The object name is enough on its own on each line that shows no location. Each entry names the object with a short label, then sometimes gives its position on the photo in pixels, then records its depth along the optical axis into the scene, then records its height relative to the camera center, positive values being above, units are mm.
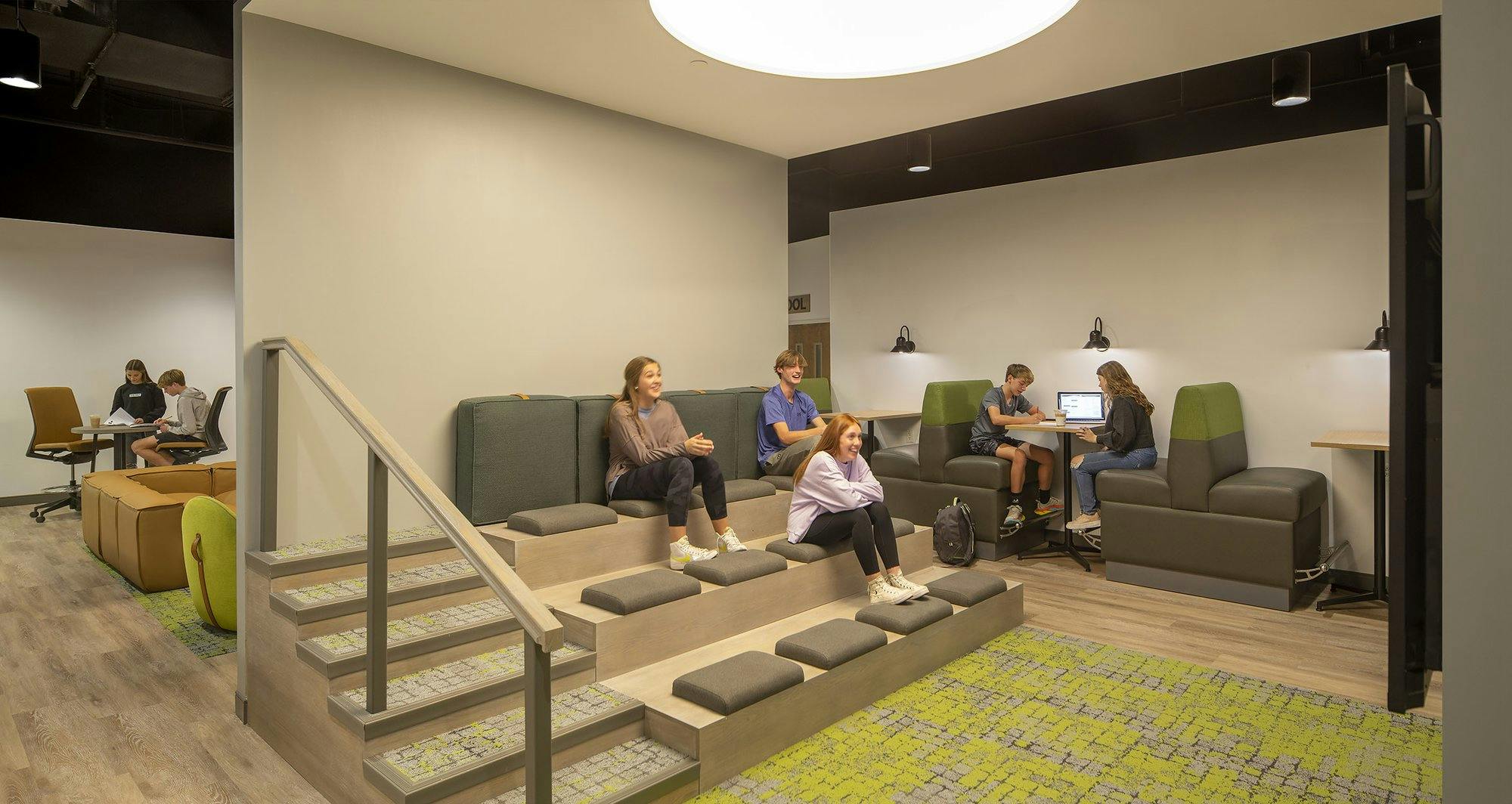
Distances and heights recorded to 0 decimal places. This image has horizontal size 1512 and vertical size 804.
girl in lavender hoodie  4273 -604
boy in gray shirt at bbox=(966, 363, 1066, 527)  6520 -311
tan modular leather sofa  5496 -794
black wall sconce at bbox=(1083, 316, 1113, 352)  6734 +411
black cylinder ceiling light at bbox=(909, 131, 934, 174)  5980 +1722
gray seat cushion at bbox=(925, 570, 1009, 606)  4371 -1036
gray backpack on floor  6078 -1032
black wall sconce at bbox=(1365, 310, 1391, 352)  5402 +319
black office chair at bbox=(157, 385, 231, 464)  8195 -470
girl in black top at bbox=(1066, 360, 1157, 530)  5984 -334
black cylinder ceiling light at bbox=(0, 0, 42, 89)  4315 +1765
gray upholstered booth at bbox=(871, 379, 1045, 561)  6398 -646
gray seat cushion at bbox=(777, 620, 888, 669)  3455 -1057
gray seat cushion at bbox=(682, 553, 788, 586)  3939 -831
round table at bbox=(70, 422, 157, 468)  7473 -332
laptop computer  6812 -115
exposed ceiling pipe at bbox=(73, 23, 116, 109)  4676 +1996
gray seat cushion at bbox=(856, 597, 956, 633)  3893 -1049
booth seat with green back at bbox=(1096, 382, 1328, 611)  5086 -804
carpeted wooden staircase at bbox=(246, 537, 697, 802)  2662 -1061
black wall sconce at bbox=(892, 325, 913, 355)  8078 +471
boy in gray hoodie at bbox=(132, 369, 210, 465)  8219 -259
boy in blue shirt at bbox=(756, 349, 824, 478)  5504 -230
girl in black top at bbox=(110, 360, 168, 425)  8367 -4
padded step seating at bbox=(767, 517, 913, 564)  4371 -828
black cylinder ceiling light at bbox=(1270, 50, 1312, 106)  4352 +1637
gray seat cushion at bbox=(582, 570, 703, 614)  3502 -841
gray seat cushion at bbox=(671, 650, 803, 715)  3041 -1075
